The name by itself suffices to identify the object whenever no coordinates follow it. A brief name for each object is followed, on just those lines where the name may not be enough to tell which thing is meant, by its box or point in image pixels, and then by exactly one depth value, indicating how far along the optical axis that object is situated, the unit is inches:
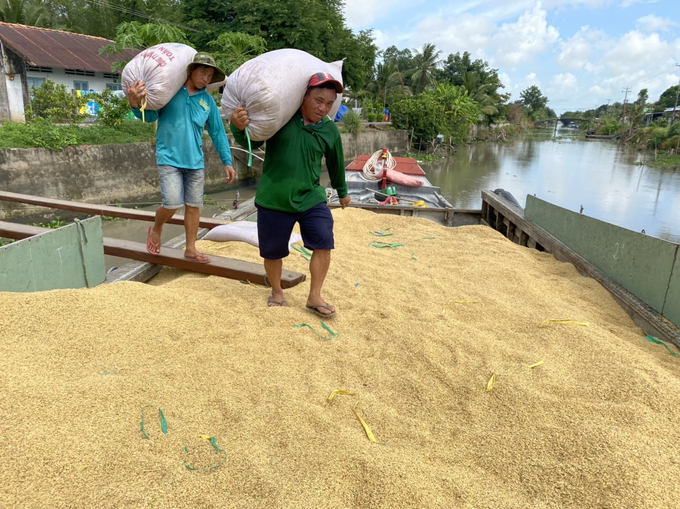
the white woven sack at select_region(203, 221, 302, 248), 164.2
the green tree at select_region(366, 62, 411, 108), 1524.4
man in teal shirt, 117.1
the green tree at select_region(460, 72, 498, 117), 1716.3
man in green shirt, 97.7
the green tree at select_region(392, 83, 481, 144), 1163.3
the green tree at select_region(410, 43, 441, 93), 1696.0
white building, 642.2
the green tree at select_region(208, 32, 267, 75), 595.8
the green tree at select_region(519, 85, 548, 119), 3804.1
